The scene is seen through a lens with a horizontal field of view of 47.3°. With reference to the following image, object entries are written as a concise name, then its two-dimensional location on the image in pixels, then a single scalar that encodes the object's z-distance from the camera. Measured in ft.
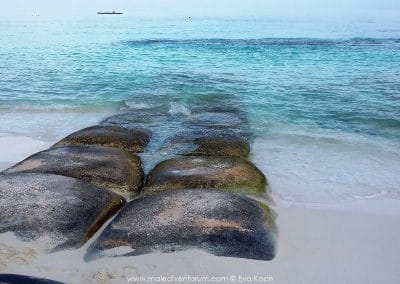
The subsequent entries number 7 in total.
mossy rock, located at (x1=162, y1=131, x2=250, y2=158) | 30.30
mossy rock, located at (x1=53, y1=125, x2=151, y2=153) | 32.17
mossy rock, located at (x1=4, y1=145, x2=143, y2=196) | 24.43
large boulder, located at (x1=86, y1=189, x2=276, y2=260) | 17.85
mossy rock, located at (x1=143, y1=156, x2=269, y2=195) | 24.09
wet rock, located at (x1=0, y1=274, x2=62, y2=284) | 15.40
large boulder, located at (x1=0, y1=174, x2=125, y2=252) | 18.57
